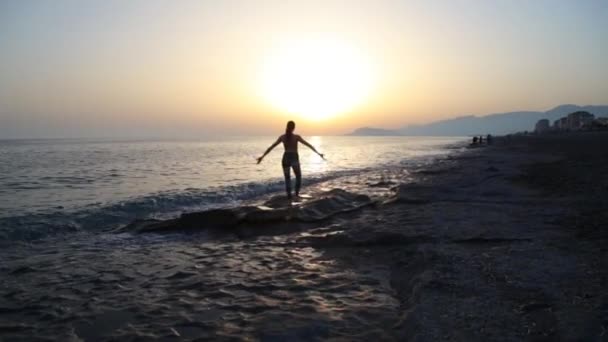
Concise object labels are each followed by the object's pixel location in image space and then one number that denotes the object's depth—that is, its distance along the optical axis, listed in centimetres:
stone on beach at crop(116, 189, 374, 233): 938
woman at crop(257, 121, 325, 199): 1381
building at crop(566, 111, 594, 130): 16200
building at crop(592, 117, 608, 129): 11680
